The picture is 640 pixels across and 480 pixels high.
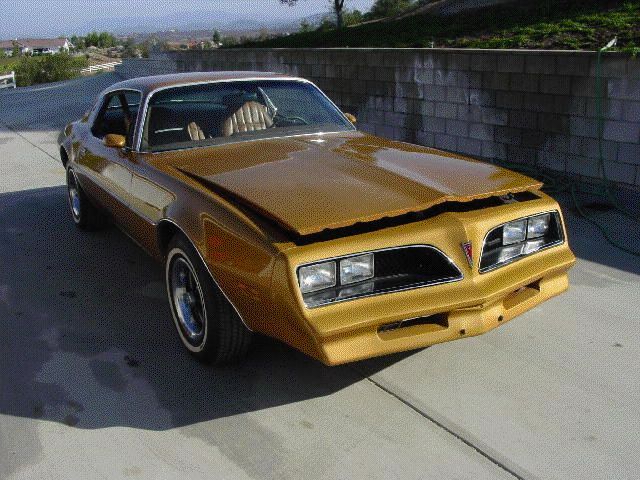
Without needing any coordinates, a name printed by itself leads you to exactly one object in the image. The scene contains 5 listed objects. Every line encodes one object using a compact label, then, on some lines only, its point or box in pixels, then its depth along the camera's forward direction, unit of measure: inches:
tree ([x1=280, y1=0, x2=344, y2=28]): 902.4
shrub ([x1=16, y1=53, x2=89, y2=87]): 1504.7
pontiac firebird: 108.2
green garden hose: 225.0
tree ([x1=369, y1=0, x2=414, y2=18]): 980.6
